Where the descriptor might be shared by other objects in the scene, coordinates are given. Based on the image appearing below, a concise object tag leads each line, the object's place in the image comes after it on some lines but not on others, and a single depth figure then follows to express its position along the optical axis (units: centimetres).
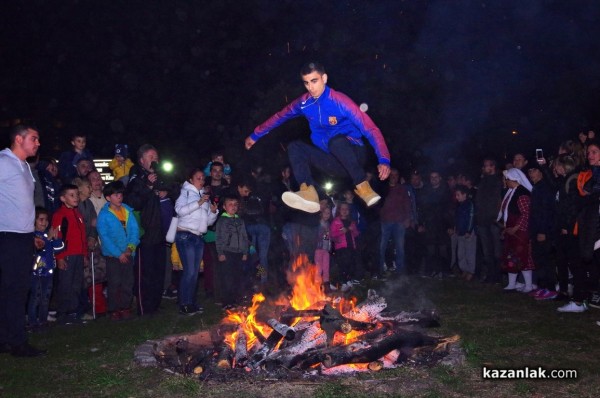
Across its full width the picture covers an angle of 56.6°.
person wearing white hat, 996
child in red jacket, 798
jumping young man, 563
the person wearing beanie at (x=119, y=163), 1034
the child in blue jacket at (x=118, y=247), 838
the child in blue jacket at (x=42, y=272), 763
